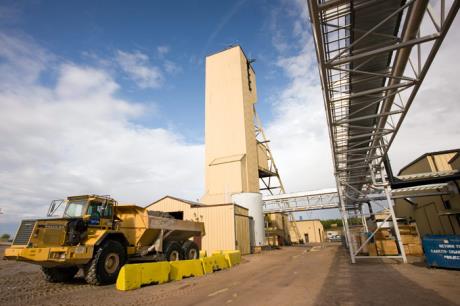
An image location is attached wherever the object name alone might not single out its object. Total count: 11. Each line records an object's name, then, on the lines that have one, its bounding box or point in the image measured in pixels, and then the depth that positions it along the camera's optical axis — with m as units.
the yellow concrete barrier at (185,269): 9.23
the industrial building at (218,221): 19.42
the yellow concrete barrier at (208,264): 10.94
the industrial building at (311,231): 50.72
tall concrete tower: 26.84
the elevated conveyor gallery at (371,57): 5.14
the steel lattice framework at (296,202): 31.45
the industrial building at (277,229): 32.83
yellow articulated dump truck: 7.41
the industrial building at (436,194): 14.38
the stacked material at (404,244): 14.65
